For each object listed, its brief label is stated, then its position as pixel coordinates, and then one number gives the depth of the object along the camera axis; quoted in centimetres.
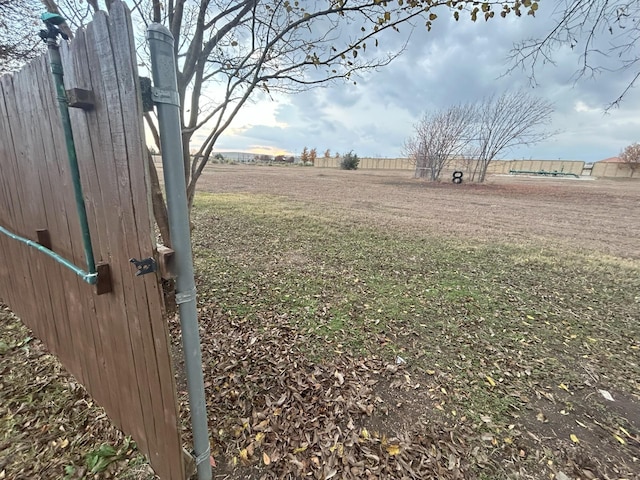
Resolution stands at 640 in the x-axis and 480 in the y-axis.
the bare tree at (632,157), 3466
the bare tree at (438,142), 2253
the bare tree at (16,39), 369
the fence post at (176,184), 101
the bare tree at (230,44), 251
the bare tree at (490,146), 2114
